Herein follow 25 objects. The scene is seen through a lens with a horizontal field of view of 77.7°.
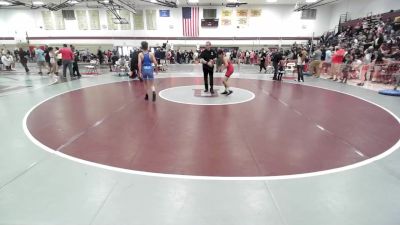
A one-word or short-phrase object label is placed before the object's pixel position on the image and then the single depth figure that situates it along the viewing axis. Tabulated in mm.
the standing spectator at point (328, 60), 14872
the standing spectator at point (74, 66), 13470
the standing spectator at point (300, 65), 12203
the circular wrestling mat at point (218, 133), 3828
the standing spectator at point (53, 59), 13941
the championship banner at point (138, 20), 29078
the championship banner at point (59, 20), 29656
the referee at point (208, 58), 8451
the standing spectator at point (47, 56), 15195
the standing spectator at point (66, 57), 12352
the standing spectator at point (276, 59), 12792
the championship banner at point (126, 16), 29141
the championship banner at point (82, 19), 29359
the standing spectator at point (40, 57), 14766
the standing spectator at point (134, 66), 12781
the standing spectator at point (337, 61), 12805
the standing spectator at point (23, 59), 16172
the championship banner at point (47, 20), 29719
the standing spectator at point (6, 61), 18094
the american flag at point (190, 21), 28641
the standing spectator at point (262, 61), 17828
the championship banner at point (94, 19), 29266
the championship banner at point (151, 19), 29031
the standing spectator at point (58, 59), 14045
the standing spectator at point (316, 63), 14287
